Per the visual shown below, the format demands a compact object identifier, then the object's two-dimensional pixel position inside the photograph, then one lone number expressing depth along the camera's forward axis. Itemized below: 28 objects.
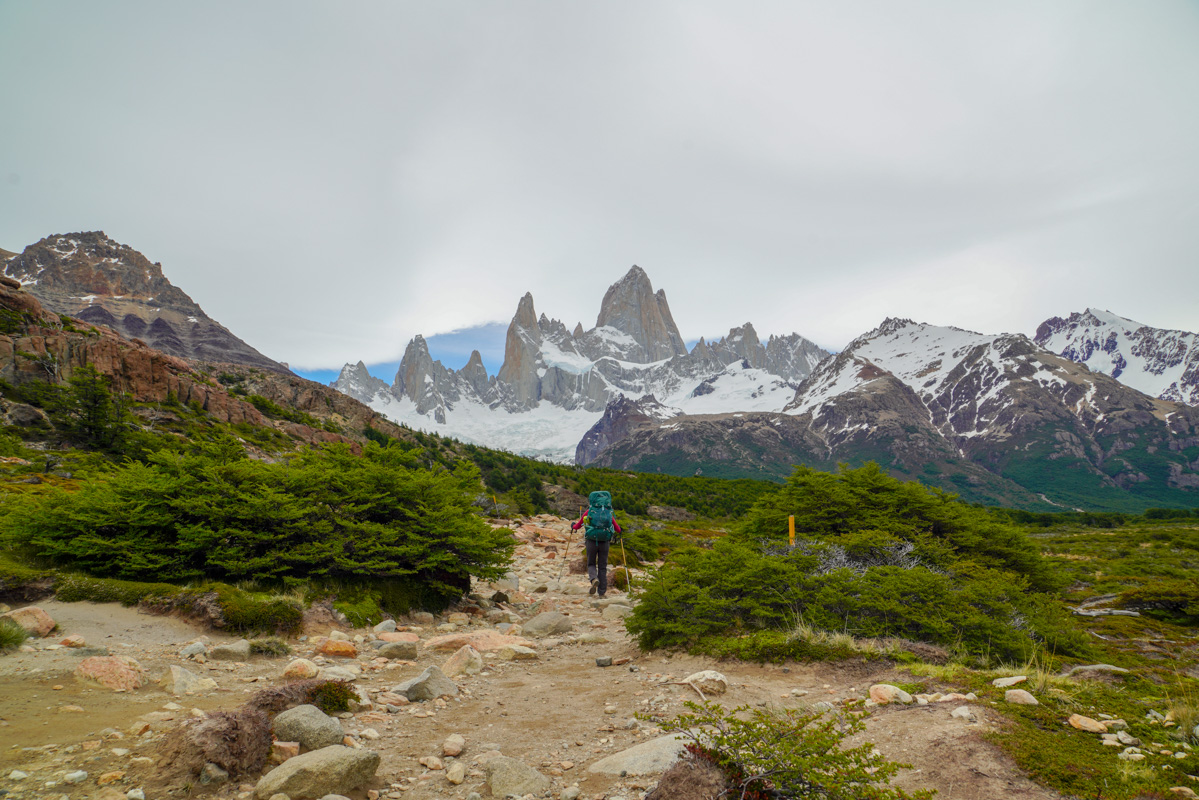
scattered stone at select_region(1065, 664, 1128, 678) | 7.12
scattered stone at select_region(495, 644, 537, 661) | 9.60
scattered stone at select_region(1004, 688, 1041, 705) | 5.48
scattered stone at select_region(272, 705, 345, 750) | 5.11
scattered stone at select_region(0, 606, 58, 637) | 7.14
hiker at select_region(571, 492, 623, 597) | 15.37
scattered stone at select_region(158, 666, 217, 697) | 6.11
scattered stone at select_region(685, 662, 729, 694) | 6.81
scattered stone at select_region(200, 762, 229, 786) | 4.15
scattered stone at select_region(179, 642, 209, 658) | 7.50
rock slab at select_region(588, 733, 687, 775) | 4.87
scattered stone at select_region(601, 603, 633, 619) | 13.51
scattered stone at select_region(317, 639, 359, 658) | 8.52
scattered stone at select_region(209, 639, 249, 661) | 7.71
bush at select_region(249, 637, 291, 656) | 8.04
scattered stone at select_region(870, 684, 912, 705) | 6.04
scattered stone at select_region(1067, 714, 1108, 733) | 4.88
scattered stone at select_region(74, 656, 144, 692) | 5.91
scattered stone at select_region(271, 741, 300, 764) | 4.79
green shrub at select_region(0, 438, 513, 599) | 9.47
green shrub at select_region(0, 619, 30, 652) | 6.43
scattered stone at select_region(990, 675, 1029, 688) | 5.98
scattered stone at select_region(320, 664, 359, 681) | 7.20
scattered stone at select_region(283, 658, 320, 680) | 7.13
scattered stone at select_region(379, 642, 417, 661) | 8.88
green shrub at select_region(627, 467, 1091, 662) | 8.24
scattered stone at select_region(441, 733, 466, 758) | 5.47
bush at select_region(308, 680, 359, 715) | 6.07
